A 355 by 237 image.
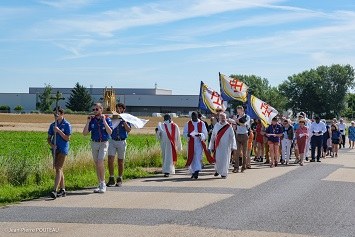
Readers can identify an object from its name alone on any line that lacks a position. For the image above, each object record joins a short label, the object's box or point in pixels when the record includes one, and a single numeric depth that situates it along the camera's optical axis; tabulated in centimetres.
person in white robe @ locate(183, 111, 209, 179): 1700
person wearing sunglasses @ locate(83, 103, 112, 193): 1342
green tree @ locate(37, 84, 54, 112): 11456
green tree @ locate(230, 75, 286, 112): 13975
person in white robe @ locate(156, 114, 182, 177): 1756
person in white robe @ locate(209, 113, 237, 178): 1714
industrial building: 13538
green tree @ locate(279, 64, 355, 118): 13062
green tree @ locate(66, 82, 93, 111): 11456
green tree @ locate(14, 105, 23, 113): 12569
